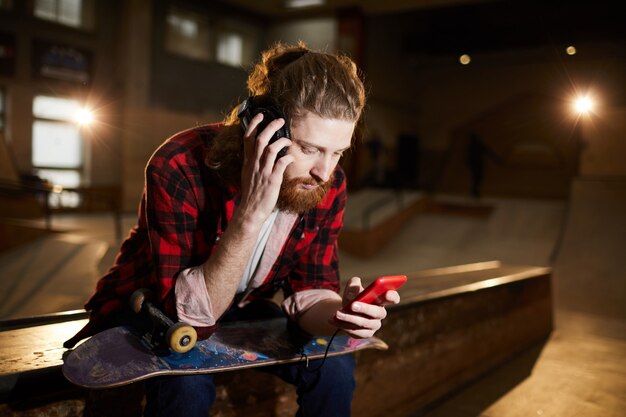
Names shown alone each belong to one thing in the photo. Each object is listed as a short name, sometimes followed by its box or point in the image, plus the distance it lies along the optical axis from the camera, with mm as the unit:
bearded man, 1505
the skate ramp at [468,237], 9211
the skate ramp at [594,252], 6527
